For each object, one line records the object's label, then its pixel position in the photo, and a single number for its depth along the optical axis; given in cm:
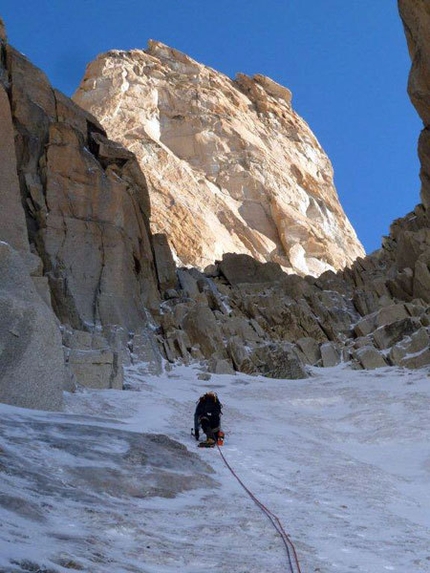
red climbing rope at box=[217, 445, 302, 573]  631
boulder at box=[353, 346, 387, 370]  2930
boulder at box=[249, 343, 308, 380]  2955
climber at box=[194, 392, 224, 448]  1401
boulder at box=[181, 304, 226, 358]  3267
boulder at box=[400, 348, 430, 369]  2764
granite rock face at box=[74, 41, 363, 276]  7456
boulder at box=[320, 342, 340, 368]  3176
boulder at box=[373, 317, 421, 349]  3139
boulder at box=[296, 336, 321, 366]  3303
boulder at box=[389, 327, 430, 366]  2880
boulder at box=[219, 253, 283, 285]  4716
